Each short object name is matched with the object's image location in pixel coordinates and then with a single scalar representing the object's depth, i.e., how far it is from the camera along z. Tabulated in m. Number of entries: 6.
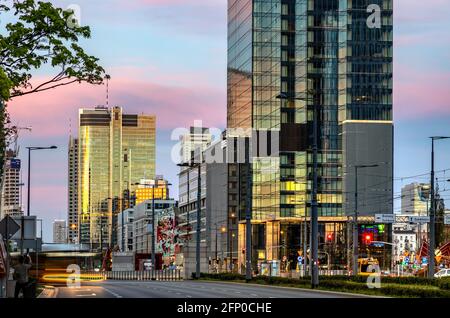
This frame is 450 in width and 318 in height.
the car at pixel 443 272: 120.58
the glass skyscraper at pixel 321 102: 191.88
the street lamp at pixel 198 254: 103.81
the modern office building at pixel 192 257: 121.97
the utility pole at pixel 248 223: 86.31
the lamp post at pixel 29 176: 84.81
